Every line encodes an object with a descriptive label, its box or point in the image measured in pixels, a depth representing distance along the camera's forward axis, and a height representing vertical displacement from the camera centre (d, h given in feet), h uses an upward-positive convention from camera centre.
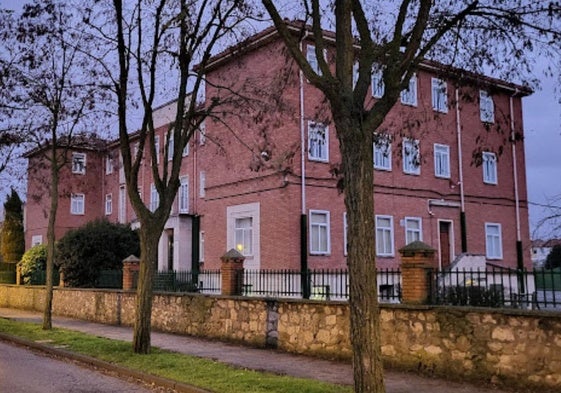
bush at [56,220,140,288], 90.17 +3.39
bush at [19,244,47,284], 109.70 +2.08
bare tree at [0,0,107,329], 61.58 +16.08
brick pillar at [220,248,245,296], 53.31 -0.10
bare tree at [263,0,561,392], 24.21 +6.89
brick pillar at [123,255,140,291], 70.33 +0.32
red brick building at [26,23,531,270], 79.20 +10.70
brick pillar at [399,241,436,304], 37.65 -0.12
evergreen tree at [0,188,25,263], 162.71 +10.50
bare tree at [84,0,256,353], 43.80 +11.30
